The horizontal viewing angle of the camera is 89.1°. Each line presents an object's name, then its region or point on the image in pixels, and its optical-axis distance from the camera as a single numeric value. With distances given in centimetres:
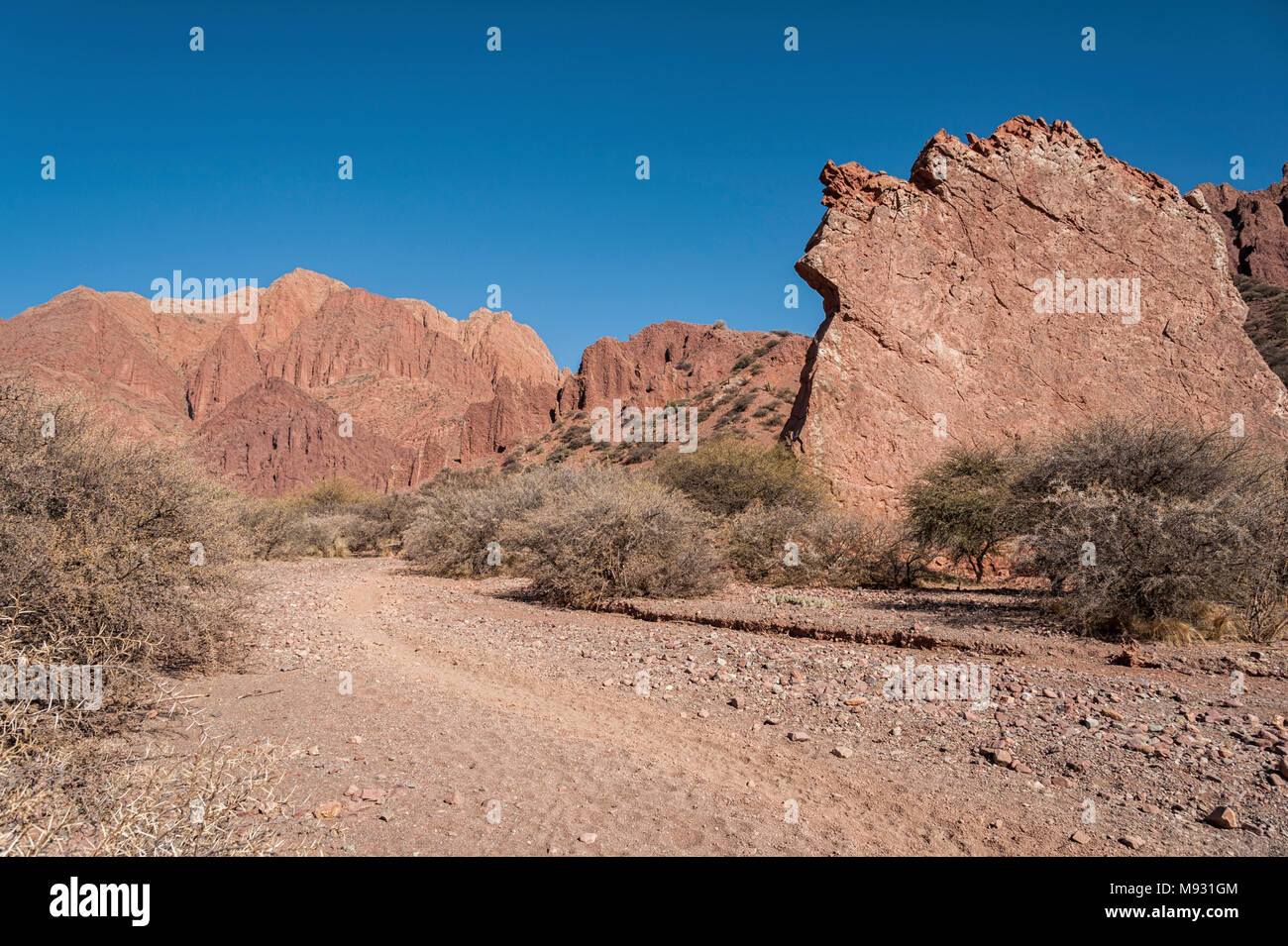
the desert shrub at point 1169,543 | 761
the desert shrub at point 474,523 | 1736
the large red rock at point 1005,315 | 1752
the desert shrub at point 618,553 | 1215
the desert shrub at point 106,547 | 468
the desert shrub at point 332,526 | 2388
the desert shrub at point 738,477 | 1673
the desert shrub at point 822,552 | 1408
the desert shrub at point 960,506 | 1412
